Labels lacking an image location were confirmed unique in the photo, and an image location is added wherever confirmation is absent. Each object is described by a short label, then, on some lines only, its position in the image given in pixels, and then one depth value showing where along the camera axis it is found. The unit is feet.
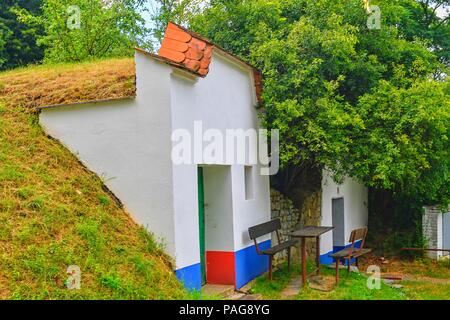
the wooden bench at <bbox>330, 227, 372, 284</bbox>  33.81
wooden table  30.78
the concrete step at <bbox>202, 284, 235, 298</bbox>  27.26
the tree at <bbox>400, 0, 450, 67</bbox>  61.91
